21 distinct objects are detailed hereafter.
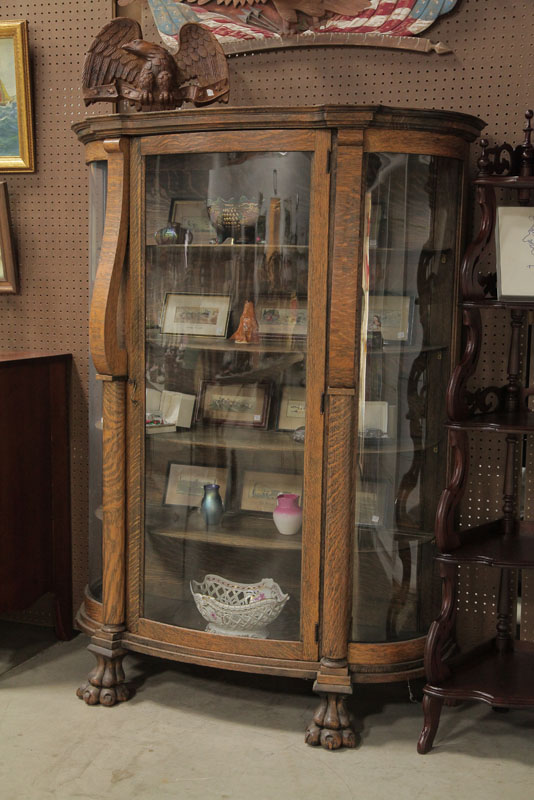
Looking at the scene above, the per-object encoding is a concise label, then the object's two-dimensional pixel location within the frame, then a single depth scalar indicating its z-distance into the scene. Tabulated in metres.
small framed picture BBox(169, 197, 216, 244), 2.90
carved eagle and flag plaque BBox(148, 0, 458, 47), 3.10
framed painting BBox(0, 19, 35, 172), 3.54
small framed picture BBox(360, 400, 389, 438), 2.85
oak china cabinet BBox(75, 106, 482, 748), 2.75
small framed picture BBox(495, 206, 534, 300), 2.76
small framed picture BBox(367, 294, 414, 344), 2.81
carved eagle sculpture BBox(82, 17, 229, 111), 3.02
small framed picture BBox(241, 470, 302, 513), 2.92
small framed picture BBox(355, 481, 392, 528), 2.87
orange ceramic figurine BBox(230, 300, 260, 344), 2.91
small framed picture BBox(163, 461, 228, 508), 3.03
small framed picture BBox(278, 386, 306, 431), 2.86
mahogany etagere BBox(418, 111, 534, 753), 2.75
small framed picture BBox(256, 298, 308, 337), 2.82
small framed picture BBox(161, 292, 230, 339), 2.94
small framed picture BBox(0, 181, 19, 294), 3.63
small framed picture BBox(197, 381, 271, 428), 2.94
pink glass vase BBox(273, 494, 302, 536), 2.90
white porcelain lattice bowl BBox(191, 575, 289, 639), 2.92
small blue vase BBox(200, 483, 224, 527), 3.03
